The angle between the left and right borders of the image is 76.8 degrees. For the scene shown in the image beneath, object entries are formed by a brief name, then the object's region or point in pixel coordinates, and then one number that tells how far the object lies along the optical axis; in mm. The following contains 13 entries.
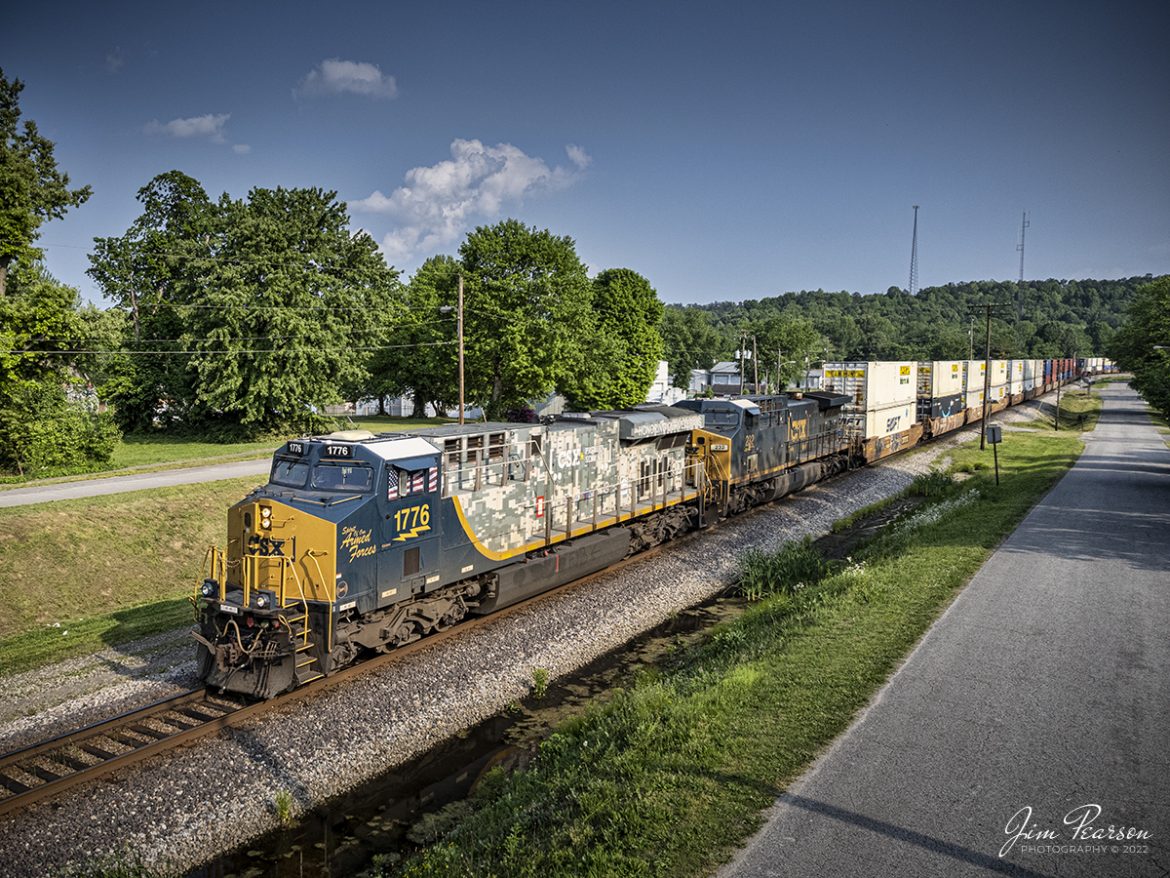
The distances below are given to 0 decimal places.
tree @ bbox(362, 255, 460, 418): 43656
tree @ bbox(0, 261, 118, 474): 23750
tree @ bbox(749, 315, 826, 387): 91875
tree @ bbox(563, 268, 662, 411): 52438
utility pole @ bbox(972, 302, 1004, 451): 42988
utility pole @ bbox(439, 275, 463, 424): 27766
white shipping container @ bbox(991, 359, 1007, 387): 59762
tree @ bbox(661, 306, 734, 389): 94875
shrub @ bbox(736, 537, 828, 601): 18750
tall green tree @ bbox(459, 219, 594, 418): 41250
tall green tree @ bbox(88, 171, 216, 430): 34906
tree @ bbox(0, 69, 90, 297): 25406
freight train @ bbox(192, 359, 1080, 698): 11328
